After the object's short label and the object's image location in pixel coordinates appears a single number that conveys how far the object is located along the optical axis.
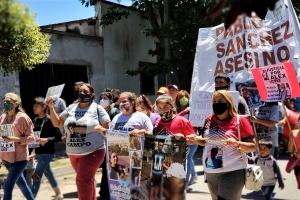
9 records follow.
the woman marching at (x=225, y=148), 3.90
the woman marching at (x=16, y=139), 5.18
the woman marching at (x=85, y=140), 4.92
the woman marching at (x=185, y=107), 6.87
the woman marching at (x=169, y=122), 4.52
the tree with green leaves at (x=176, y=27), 11.57
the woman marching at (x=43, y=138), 5.87
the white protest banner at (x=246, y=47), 5.44
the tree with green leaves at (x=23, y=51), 6.68
